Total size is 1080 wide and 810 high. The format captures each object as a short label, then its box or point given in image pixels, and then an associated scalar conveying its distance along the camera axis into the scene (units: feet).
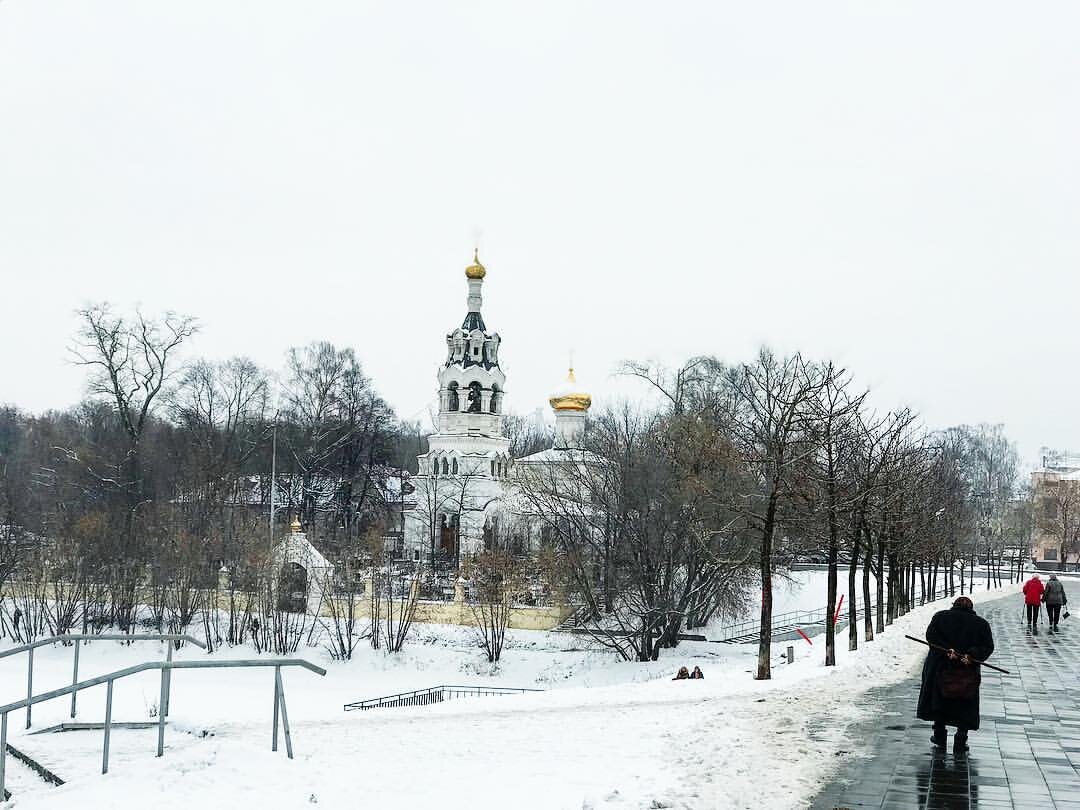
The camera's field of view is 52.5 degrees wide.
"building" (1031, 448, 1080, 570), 238.48
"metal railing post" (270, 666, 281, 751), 30.03
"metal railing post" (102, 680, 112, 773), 28.58
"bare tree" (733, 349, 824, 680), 56.18
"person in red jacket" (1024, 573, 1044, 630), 79.77
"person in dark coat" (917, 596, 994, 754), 31.42
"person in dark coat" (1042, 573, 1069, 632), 77.92
